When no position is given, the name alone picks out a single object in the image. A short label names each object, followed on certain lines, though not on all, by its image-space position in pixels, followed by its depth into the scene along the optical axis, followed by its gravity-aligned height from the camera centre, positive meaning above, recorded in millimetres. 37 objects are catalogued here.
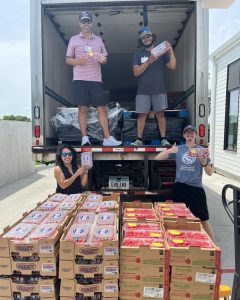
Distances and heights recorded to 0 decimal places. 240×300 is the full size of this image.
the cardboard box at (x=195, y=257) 1589 -829
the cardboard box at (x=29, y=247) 1619 -788
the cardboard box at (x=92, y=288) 1633 -1073
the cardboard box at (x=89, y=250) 1615 -804
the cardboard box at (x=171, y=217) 1983 -716
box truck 3465 +993
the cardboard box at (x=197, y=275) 1602 -962
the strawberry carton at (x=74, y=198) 2392 -668
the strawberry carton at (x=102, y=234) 1664 -731
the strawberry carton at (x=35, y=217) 1938 -711
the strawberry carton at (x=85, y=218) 1916 -702
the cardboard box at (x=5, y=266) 1650 -934
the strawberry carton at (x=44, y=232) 1676 -726
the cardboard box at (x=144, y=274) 1606 -965
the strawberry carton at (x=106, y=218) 1888 -701
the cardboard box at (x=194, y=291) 1607 -1074
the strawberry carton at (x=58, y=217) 1911 -700
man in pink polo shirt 3498 +874
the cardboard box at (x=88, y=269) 1626 -941
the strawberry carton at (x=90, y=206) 2163 -686
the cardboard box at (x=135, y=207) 2032 -716
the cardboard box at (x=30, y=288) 1642 -1086
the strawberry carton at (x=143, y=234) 1757 -757
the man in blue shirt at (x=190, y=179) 3022 -579
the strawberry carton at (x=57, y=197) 2429 -678
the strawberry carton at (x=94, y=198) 2409 -669
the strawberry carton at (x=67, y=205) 2178 -679
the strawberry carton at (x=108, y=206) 2166 -680
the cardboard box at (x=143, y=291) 1608 -1082
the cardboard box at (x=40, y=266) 1633 -927
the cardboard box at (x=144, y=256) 1591 -834
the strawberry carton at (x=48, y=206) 2203 -692
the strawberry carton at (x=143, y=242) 1641 -769
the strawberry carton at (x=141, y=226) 1877 -748
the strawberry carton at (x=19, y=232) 1692 -736
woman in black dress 3125 -510
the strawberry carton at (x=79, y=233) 1668 -727
